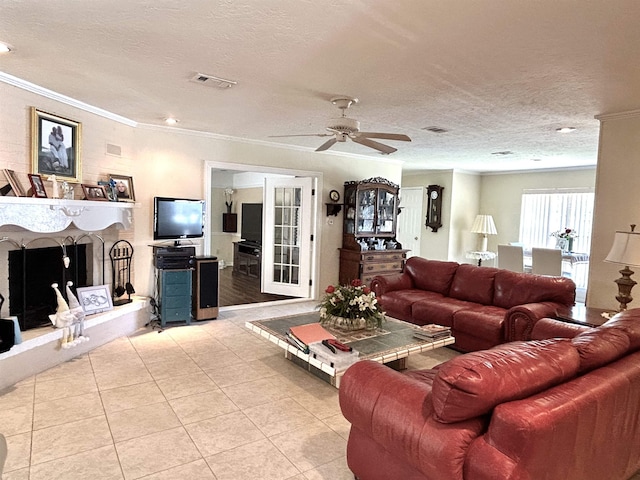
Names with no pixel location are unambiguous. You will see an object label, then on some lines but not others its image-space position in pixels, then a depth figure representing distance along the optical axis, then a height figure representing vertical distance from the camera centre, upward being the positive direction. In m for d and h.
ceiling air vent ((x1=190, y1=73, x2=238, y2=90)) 3.00 +1.03
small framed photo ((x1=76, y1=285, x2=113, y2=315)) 3.97 -0.89
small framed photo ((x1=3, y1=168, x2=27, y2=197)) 3.17 +0.20
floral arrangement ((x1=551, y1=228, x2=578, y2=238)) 7.05 -0.11
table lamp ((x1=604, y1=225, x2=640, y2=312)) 3.08 -0.21
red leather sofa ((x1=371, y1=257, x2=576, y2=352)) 3.71 -0.78
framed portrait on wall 3.47 +0.57
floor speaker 4.94 -0.92
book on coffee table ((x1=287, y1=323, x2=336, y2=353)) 3.00 -0.90
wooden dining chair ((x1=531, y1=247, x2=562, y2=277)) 5.66 -0.50
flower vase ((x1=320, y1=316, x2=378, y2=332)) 3.36 -0.88
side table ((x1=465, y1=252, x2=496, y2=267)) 7.96 -0.62
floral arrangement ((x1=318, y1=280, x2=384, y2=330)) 3.32 -0.74
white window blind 7.18 +0.22
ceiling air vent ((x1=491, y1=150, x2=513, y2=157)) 5.96 +1.10
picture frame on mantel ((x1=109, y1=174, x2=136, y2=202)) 4.41 +0.26
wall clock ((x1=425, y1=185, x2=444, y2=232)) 8.45 +0.33
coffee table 2.86 -0.94
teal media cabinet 4.67 -0.96
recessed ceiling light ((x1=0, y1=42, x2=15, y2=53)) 2.52 +1.02
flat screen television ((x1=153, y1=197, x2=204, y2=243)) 4.74 -0.06
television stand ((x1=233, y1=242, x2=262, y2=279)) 8.03 -0.89
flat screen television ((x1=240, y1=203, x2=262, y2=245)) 8.38 -0.15
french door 6.35 -0.30
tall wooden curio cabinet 6.27 -0.18
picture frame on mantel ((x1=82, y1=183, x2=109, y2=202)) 3.97 +0.18
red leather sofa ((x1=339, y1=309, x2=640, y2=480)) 1.41 -0.74
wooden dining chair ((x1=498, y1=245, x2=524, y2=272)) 6.00 -0.48
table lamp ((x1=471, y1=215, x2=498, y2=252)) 8.01 -0.02
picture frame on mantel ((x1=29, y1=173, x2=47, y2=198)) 3.33 +0.19
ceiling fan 3.36 +0.76
